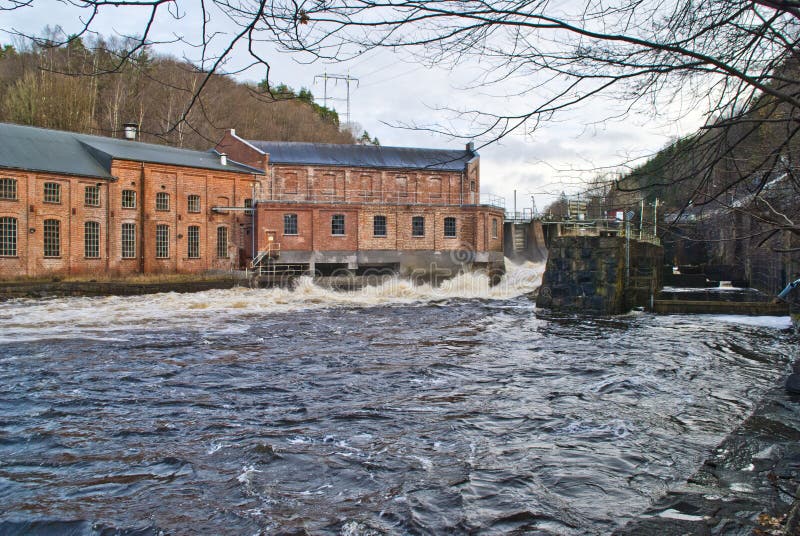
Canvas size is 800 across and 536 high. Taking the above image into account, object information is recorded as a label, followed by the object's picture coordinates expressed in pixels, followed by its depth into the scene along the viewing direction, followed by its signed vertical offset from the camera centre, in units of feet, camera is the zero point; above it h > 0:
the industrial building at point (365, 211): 120.06 +9.59
